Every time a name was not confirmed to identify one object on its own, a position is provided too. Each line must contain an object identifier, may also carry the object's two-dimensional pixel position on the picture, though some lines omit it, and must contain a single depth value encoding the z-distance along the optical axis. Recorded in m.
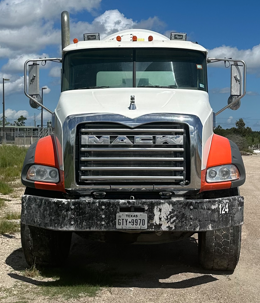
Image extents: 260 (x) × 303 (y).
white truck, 4.87
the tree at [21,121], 84.09
